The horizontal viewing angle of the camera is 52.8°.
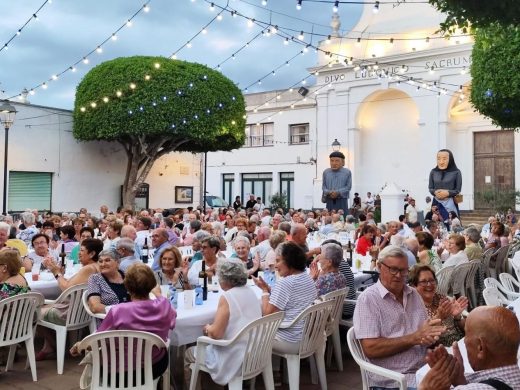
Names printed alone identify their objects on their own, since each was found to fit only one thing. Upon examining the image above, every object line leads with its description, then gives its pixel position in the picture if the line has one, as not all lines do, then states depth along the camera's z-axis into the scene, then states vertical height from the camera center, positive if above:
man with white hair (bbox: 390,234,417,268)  6.46 -0.48
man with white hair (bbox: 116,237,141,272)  5.93 -0.51
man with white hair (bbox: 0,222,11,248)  7.21 -0.38
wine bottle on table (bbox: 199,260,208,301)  5.20 -0.75
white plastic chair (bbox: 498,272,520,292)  6.51 -0.91
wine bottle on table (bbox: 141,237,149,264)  7.89 -0.75
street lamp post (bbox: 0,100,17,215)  14.66 +2.65
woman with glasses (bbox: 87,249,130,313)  4.71 -0.72
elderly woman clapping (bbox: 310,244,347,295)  5.14 -0.64
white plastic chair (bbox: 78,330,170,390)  3.62 -1.05
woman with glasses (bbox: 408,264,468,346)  3.75 -0.70
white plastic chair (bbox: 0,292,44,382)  4.78 -1.06
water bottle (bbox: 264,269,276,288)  6.03 -0.82
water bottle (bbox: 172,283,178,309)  4.84 -0.85
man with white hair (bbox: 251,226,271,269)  7.29 -0.64
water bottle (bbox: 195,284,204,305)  5.01 -0.86
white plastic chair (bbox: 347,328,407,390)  3.17 -0.99
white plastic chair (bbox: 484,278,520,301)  5.69 -0.98
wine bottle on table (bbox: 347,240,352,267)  7.74 -0.69
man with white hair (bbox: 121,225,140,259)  7.81 -0.37
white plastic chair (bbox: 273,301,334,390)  4.42 -1.11
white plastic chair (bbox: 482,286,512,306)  5.02 -0.85
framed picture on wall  24.91 +0.64
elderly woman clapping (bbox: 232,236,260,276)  6.94 -0.59
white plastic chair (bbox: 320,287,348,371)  4.96 -1.13
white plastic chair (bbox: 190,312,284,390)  3.92 -1.07
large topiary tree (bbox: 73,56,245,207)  19.34 +3.87
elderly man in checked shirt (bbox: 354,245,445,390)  3.27 -0.75
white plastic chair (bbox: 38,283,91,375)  5.18 -1.13
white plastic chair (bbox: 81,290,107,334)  4.49 -0.93
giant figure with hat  14.29 +0.77
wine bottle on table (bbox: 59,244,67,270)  6.91 -0.70
